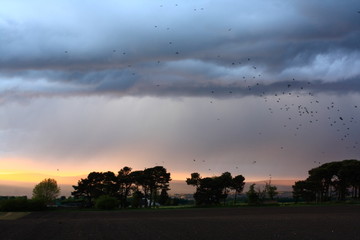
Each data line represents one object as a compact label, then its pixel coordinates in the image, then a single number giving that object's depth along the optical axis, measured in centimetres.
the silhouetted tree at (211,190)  17050
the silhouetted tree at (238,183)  18622
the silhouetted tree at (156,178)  17362
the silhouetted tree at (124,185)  17588
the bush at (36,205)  13262
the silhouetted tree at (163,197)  17650
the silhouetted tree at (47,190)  19225
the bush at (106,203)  13912
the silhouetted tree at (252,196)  15276
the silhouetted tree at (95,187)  17250
